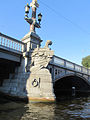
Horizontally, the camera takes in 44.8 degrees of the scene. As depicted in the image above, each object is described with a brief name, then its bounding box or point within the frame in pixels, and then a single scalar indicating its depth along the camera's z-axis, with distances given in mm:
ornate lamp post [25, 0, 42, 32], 12992
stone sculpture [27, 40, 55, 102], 9391
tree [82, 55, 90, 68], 49091
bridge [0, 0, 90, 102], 9641
